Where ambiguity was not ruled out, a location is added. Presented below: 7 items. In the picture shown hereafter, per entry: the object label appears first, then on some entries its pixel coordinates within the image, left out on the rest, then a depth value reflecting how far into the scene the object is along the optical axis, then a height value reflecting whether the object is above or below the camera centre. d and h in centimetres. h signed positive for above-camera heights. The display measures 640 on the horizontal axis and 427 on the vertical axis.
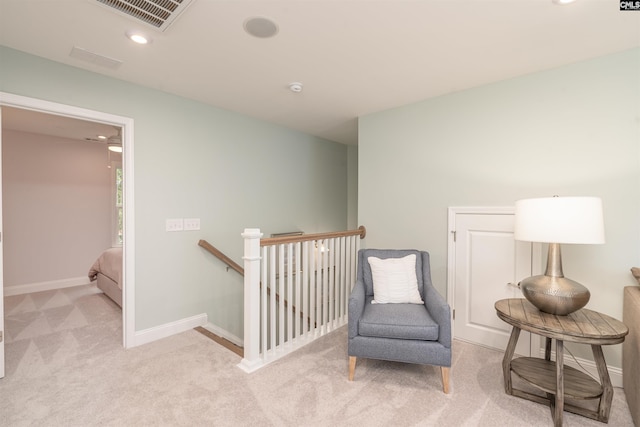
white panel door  250 -54
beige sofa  162 -84
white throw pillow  244 -60
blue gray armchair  196 -84
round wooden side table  162 -89
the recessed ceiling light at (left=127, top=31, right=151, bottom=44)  190 +112
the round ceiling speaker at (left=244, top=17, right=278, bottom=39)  177 +112
